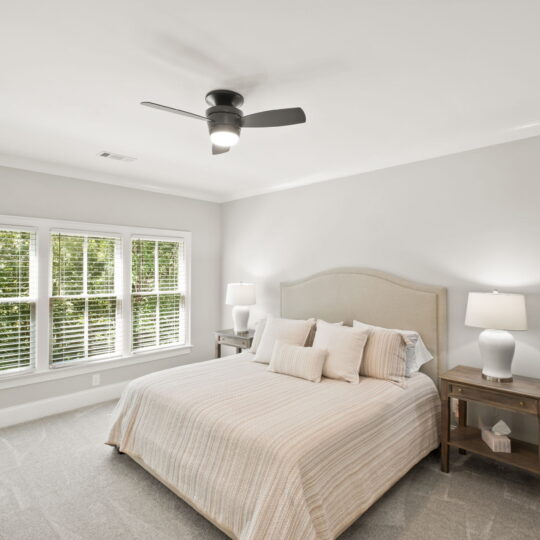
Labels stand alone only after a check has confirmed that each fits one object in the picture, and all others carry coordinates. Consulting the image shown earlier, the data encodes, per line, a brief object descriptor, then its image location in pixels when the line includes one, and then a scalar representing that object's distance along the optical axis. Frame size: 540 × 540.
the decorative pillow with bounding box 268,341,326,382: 2.96
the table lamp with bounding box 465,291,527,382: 2.55
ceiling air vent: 3.53
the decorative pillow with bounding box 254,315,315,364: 3.49
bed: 1.86
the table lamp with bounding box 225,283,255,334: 4.52
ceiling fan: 2.21
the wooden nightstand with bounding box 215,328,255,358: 4.31
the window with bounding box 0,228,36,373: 3.58
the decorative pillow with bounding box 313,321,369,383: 2.95
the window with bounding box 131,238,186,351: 4.54
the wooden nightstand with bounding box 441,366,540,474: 2.43
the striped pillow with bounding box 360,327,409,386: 2.96
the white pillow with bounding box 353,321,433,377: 3.11
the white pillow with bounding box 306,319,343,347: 3.63
